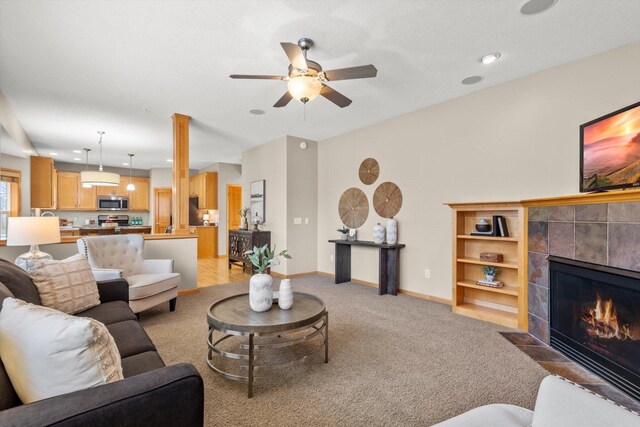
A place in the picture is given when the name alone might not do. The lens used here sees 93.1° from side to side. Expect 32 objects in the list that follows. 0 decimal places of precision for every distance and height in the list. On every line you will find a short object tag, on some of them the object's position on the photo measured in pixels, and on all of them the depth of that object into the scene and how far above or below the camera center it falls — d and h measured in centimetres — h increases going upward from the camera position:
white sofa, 86 -60
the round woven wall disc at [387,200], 464 +23
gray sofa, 82 -56
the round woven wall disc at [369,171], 496 +72
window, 504 +30
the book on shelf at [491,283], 342 -79
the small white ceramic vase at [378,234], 465 -31
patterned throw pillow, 197 -50
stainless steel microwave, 835 +28
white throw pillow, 96 -46
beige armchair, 310 -61
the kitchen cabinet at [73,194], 791 +52
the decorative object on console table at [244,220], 639 -14
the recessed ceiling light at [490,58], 286 +151
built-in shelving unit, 310 -60
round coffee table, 200 -75
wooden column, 441 +56
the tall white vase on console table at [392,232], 453 -27
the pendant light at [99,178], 555 +65
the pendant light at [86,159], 598 +138
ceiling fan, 235 +111
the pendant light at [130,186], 796 +72
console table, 445 -80
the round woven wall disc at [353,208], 518 +11
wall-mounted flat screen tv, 216 +50
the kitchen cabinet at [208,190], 824 +63
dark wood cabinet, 581 -58
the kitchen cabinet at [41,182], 600 +63
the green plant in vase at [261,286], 228 -54
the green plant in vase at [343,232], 523 -32
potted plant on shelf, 346 -66
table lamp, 278 -18
